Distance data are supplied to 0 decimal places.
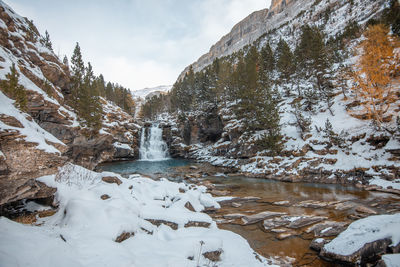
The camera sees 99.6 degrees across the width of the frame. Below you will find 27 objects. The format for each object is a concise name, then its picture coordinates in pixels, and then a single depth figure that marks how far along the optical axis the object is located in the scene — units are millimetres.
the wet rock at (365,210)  8061
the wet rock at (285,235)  6448
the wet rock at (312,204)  9456
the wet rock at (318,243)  5587
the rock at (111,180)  8002
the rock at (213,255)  4305
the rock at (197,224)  6059
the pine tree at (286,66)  35719
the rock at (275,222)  7277
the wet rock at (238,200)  10664
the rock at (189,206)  8064
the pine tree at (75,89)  24984
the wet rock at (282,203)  10139
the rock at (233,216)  8299
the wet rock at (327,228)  6457
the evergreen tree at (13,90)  9633
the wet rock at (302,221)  7232
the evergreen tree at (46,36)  42556
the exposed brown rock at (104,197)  6006
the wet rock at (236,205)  10008
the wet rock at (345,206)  8914
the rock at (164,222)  5734
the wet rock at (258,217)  7812
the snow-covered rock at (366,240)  4480
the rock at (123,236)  4200
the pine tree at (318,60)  27964
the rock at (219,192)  12598
